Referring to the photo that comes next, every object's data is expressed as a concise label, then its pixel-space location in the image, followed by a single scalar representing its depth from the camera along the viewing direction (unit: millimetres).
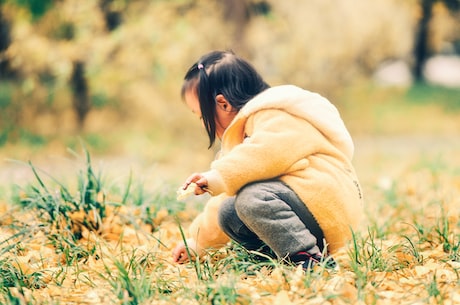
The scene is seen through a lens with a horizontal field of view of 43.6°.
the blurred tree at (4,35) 10038
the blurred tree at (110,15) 8094
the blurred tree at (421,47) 15645
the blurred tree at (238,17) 7352
